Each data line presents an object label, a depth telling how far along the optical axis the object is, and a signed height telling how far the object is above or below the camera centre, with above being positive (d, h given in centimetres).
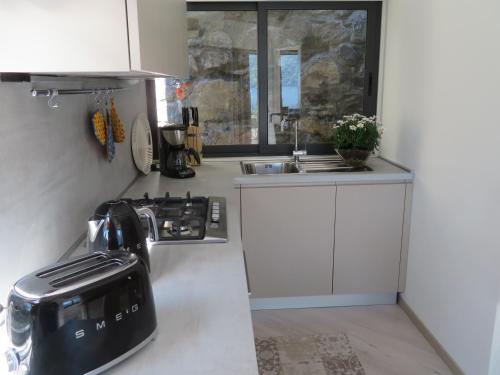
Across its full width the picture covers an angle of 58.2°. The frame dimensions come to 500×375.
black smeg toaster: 85 -46
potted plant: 285 -36
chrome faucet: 310 -47
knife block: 306 -38
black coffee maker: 270 -42
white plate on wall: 265 -36
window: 314 +8
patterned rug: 232 -145
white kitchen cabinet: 96 +10
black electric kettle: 128 -41
